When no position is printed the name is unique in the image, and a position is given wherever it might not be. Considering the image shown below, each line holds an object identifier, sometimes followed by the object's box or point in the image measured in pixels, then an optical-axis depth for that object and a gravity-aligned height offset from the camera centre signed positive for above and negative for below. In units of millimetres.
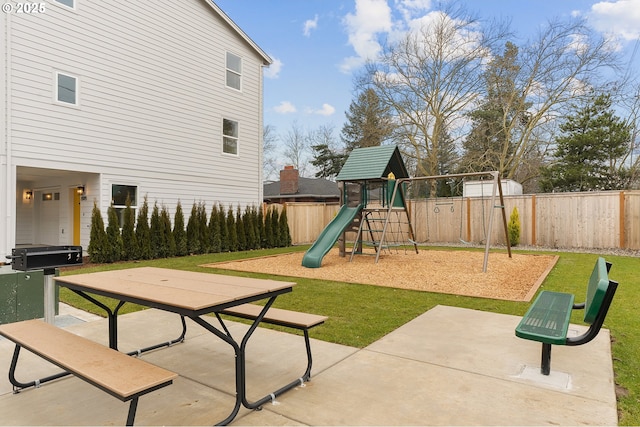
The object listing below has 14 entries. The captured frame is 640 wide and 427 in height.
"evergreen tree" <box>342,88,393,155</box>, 21000 +5068
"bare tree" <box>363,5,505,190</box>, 19266 +7042
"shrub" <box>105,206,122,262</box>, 10031 -822
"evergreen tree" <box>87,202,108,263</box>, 9781 -830
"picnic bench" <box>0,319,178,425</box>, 1809 -863
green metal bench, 2510 -849
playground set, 10258 +637
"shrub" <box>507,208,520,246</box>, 14219 -560
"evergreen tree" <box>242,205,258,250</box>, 14062 -737
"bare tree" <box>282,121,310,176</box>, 36156 +5934
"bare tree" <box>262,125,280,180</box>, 35969 +5474
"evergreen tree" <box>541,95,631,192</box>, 20109 +3402
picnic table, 2256 -577
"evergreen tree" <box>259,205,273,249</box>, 14690 -774
